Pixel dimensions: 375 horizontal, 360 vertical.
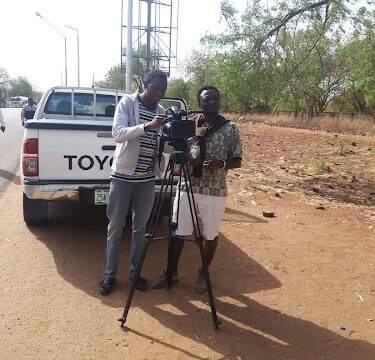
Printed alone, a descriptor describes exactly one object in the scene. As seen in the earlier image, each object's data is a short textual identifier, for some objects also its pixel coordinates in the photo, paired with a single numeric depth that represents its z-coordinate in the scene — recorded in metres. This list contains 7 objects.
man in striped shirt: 3.34
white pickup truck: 4.13
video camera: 3.03
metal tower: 13.76
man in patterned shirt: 3.41
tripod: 3.11
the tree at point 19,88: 110.38
